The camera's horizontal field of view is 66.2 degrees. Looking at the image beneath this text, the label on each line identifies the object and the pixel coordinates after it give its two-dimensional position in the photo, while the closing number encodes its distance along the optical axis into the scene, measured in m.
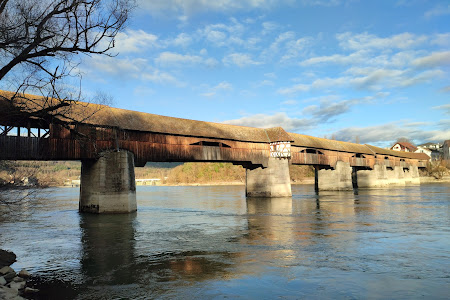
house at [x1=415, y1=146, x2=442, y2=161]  119.02
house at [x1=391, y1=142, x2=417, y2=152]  115.81
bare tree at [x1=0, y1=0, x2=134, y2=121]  7.38
